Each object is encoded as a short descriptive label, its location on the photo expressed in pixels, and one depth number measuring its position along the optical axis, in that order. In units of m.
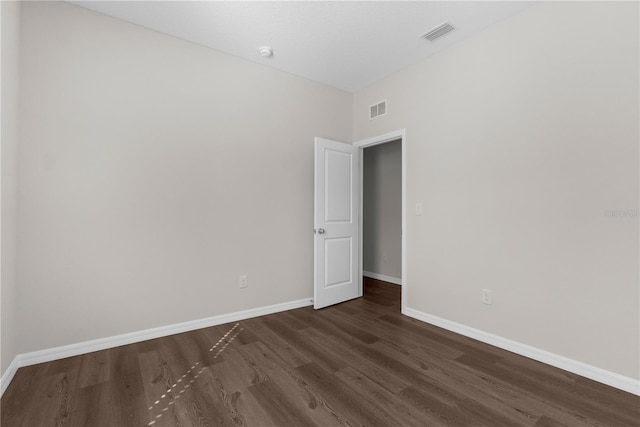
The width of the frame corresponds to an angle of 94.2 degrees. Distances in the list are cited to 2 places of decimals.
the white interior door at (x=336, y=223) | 3.59
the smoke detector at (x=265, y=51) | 3.07
